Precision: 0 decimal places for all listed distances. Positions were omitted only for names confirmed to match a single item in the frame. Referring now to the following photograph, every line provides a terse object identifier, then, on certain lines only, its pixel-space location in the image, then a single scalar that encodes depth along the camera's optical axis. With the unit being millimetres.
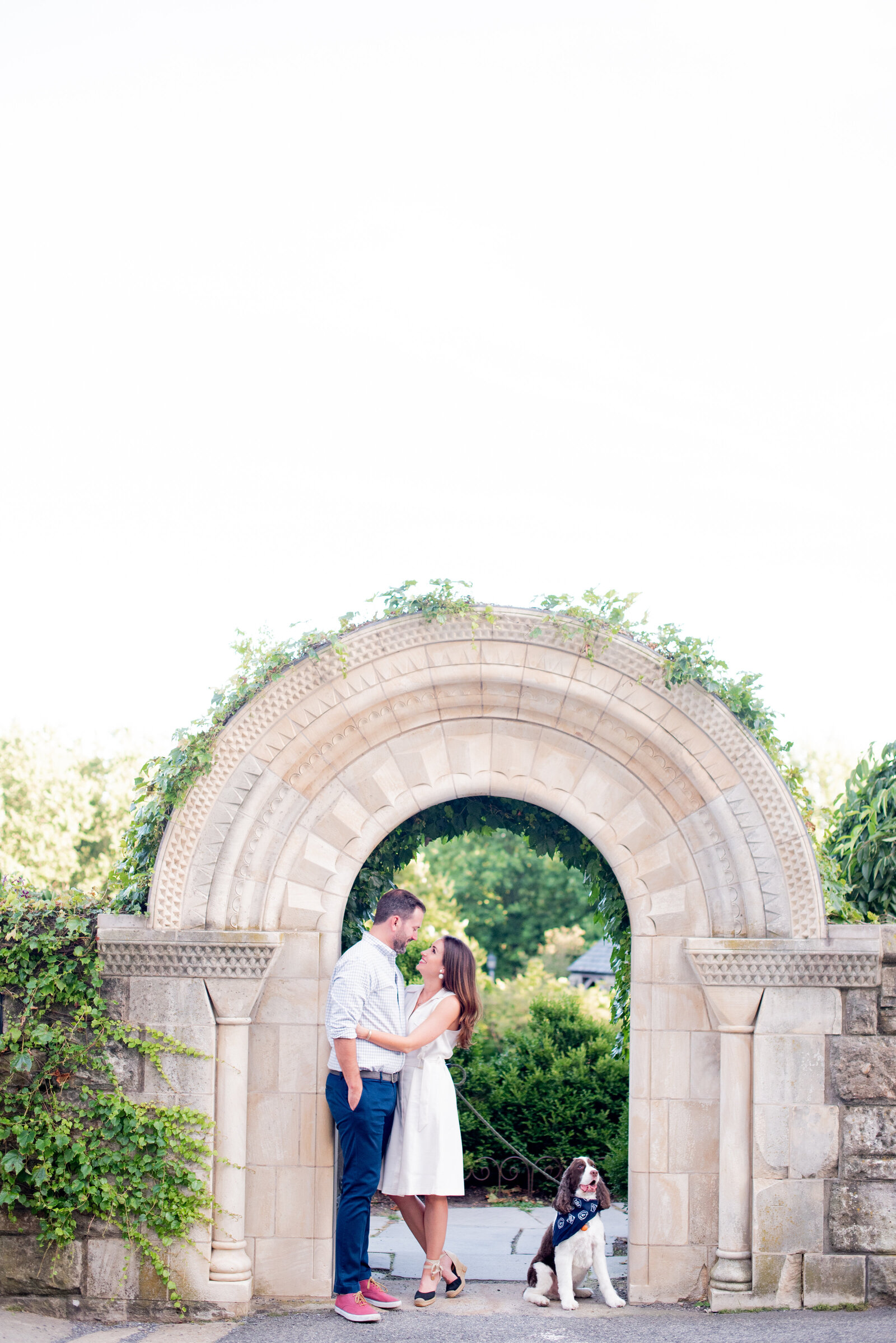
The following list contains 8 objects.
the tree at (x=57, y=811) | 22125
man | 5309
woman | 5523
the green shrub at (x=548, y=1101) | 9328
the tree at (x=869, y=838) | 6121
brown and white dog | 5449
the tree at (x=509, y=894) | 27062
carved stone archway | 5523
